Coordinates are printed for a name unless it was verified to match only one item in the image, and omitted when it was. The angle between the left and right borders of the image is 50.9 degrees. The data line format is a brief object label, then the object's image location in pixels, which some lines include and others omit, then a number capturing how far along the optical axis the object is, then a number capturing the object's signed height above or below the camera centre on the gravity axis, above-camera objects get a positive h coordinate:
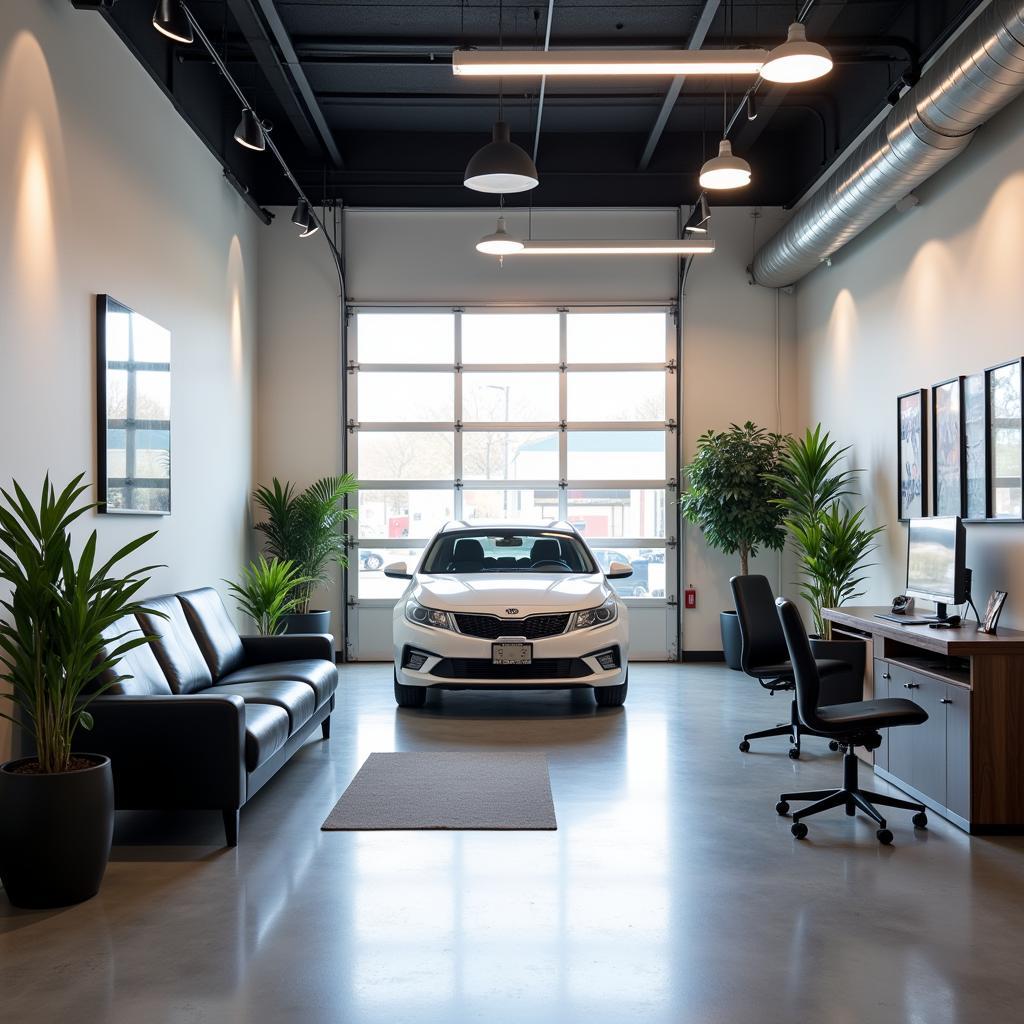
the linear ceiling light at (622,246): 8.61 +2.18
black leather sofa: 4.20 -0.87
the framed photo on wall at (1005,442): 5.43 +0.39
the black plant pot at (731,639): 9.31 -1.08
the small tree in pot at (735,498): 9.12 +0.15
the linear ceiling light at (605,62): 5.01 +2.14
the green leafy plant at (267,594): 8.10 -0.60
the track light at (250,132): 6.56 +2.34
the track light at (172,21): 5.08 +2.35
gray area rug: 4.51 -1.29
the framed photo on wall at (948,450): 6.19 +0.39
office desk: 4.36 -0.89
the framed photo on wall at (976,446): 5.84 +0.39
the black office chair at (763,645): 5.84 -0.72
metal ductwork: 5.07 +2.16
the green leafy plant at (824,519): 7.69 -0.02
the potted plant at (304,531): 9.23 -0.15
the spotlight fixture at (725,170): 6.52 +2.10
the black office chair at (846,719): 4.27 -0.81
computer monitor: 5.14 -0.23
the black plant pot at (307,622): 8.80 -0.89
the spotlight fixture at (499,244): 8.19 +2.07
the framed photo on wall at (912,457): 6.86 +0.39
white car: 6.71 -0.76
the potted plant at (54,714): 3.53 -0.71
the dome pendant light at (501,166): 6.38 +2.08
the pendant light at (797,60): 4.73 +2.03
